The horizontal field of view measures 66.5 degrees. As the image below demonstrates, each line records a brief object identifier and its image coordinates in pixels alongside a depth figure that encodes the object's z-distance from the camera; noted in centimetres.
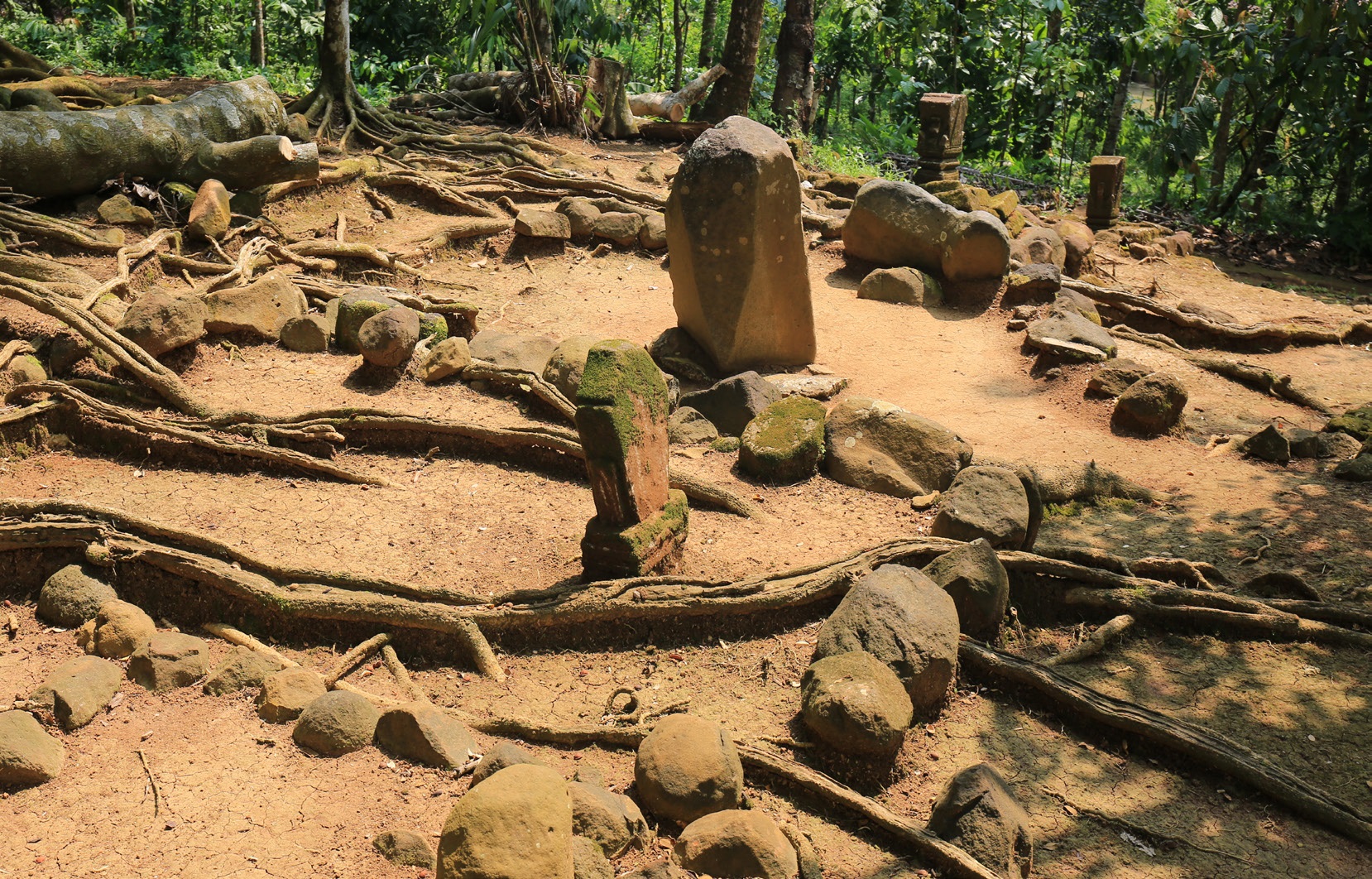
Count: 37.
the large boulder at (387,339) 644
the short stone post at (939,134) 1223
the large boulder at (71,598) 468
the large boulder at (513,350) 692
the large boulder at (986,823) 355
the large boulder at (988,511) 524
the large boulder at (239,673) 425
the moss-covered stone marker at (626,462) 456
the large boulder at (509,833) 299
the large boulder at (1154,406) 708
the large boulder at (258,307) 672
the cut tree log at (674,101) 1427
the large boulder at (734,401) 677
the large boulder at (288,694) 407
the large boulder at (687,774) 365
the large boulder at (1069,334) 822
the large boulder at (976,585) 475
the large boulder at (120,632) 445
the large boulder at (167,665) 425
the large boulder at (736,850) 340
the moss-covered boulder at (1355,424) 688
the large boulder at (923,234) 942
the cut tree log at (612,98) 1327
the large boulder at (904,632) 434
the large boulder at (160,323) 614
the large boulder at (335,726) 390
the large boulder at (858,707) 393
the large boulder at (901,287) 945
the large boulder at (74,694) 402
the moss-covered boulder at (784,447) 616
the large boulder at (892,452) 606
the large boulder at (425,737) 383
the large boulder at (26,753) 365
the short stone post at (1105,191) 1255
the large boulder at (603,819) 347
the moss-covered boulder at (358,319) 681
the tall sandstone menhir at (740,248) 714
